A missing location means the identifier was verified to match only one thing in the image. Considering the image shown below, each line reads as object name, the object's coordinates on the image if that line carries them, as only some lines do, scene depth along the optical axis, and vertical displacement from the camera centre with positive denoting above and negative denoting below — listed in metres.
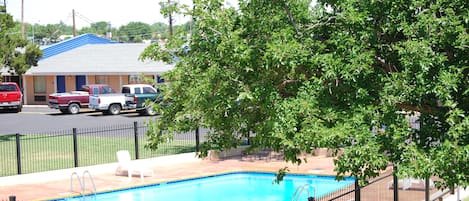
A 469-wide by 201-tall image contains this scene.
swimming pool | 19.47 -3.05
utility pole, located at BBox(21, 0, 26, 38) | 63.06 +6.79
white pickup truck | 41.75 -0.78
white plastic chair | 21.02 -2.42
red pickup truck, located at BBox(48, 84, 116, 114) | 43.34 -0.72
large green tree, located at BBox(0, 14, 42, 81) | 33.72 +2.12
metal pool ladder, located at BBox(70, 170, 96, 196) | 18.57 -2.71
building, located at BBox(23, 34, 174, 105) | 50.75 +1.36
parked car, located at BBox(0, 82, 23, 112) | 44.59 -0.48
